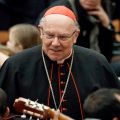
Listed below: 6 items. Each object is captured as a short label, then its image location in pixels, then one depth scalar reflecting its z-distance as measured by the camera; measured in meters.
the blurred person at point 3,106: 5.99
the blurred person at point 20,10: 13.44
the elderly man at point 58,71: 7.15
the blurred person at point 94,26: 10.19
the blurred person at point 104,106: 5.61
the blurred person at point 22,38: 9.80
